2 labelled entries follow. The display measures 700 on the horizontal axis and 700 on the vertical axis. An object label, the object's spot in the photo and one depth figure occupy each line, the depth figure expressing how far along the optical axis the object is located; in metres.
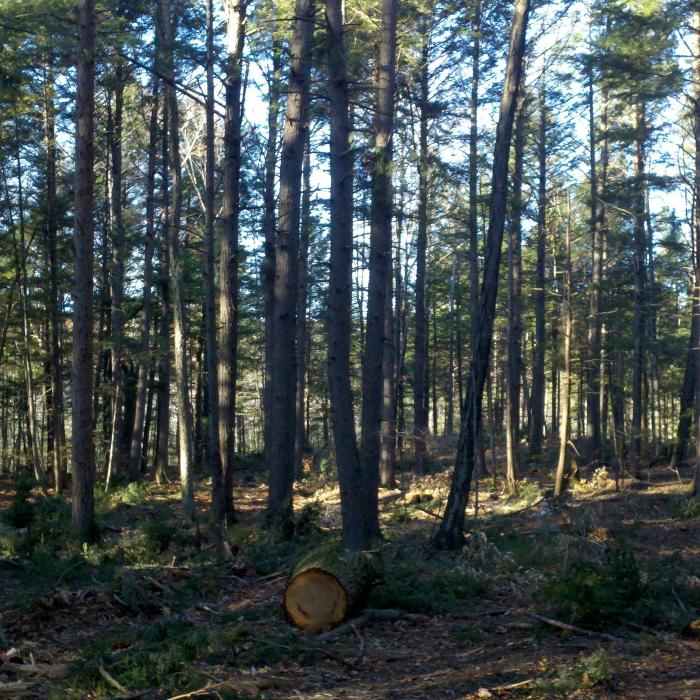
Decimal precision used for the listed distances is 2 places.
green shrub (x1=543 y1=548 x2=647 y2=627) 8.43
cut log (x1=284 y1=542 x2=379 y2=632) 8.78
